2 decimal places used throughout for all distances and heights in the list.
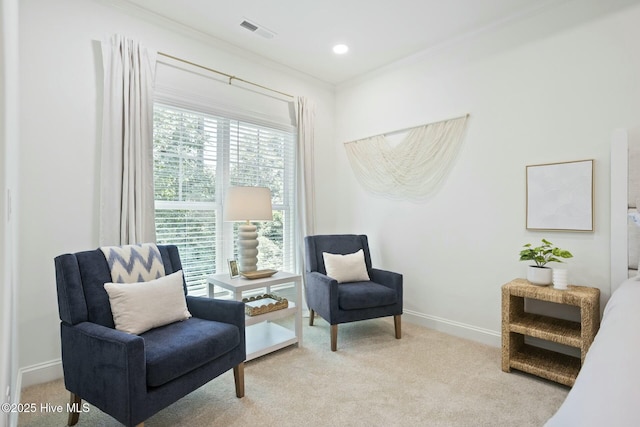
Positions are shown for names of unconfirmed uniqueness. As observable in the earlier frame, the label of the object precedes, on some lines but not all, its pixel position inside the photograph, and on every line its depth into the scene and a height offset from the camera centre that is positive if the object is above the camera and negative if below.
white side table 2.54 -0.83
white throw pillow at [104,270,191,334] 1.81 -0.51
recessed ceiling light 3.26 +1.62
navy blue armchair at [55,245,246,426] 1.47 -0.68
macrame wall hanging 3.16 +0.56
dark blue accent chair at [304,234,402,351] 2.79 -0.68
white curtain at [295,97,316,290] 3.73 +0.39
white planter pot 2.37 -0.44
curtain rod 2.83 +1.32
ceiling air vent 2.87 +1.63
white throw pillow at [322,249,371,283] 3.16 -0.52
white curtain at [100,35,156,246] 2.42 +0.48
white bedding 0.71 -0.42
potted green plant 2.35 -0.33
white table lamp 2.70 +0.00
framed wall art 2.39 +0.13
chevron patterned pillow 1.97 -0.31
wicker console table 2.09 -0.79
